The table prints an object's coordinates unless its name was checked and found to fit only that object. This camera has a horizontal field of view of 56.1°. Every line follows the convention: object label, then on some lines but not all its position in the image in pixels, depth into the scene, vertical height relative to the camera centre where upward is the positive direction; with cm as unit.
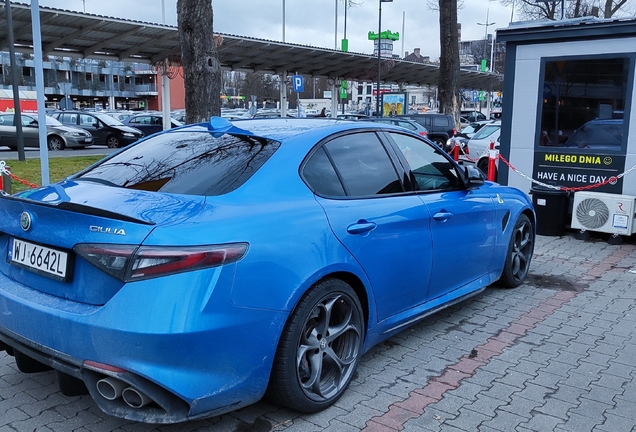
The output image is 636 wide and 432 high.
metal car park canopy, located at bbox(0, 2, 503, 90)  1924 +267
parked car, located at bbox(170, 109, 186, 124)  3284 -14
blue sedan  265 -76
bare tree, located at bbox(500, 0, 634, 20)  3106 +628
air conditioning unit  794 -126
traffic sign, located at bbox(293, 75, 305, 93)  2856 +149
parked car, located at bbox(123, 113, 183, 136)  2906 -48
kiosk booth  820 -5
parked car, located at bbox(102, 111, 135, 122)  3604 -18
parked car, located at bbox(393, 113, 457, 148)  2331 -35
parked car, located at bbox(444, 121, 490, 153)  1650 -68
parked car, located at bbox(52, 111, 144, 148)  2545 -69
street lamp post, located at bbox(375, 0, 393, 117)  3255 +297
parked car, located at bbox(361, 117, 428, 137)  2031 -25
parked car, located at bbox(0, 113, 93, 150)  2227 -88
